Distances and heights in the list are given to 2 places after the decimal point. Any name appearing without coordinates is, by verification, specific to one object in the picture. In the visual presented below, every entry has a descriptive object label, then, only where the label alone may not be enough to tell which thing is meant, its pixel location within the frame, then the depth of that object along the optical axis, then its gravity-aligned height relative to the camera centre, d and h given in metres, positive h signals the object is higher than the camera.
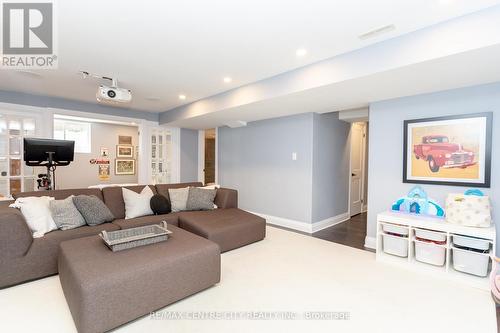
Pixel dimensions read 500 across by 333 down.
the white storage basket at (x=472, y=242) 2.33 -0.77
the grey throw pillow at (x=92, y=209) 2.87 -0.59
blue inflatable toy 2.87 -0.49
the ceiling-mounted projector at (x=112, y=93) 3.30 +0.95
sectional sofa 2.22 -0.82
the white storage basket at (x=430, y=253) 2.58 -0.97
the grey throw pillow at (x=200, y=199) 3.86 -0.61
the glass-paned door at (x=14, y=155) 4.19 +0.08
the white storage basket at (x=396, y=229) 2.81 -0.78
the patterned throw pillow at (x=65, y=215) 2.69 -0.62
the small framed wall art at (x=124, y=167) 7.47 -0.20
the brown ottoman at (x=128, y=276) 1.64 -0.89
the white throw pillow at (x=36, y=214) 2.51 -0.58
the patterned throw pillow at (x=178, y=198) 3.78 -0.59
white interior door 5.36 -0.09
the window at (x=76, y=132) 6.72 +0.79
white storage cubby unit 2.35 -0.88
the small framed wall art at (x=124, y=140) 7.50 +0.66
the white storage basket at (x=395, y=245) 2.80 -0.97
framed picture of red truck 2.60 +0.16
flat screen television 3.35 +0.13
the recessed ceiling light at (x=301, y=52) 2.54 +1.18
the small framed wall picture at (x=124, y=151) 7.46 +0.30
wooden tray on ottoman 2.13 -0.73
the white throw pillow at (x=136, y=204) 3.41 -0.62
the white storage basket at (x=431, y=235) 2.55 -0.77
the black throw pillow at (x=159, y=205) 3.51 -0.64
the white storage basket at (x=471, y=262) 2.33 -0.96
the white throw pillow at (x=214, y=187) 4.11 -0.46
